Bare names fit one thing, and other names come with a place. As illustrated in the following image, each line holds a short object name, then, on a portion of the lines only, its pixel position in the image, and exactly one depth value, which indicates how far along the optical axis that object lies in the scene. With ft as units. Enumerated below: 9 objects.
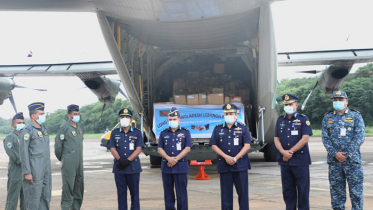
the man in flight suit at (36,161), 14.99
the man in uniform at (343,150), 15.55
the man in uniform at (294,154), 16.14
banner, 30.60
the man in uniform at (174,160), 16.49
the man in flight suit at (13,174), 17.33
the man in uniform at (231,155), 15.92
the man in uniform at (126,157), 16.96
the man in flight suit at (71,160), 17.41
